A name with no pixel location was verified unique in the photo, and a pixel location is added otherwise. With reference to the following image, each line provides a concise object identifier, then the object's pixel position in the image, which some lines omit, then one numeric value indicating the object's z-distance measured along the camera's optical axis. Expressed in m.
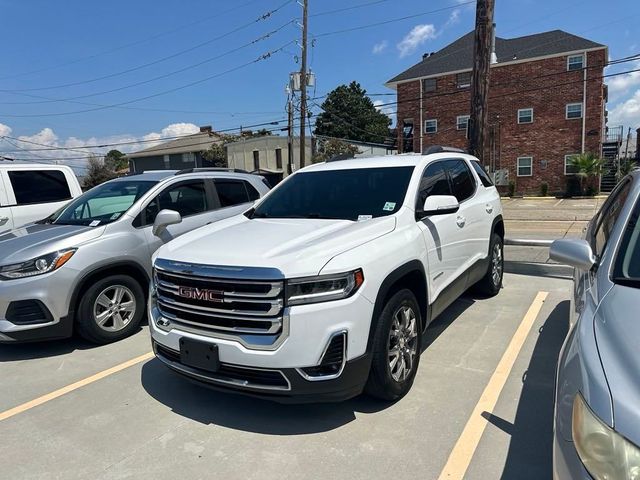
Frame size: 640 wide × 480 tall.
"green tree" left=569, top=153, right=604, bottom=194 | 27.12
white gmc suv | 2.87
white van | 7.77
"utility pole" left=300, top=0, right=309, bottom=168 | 24.57
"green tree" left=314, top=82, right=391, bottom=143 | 63.38
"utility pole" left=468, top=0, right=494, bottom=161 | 9.80
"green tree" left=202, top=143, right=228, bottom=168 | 40.12
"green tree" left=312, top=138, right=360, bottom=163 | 38.06
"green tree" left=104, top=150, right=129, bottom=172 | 56.42
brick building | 28.52
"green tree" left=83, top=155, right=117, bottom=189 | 43.90
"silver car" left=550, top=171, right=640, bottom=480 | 1.55
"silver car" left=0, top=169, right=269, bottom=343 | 4.42
